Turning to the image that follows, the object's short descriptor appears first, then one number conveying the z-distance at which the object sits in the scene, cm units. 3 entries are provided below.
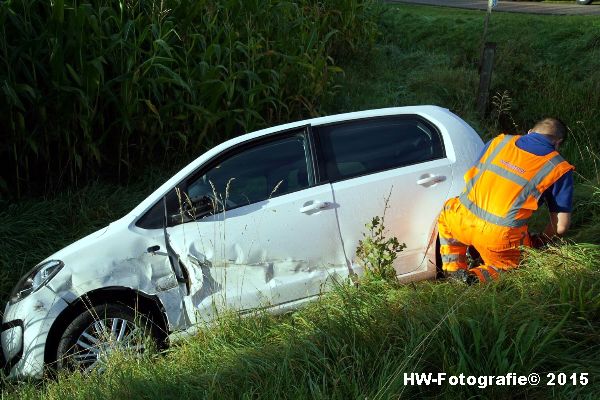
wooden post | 951
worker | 428
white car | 437
